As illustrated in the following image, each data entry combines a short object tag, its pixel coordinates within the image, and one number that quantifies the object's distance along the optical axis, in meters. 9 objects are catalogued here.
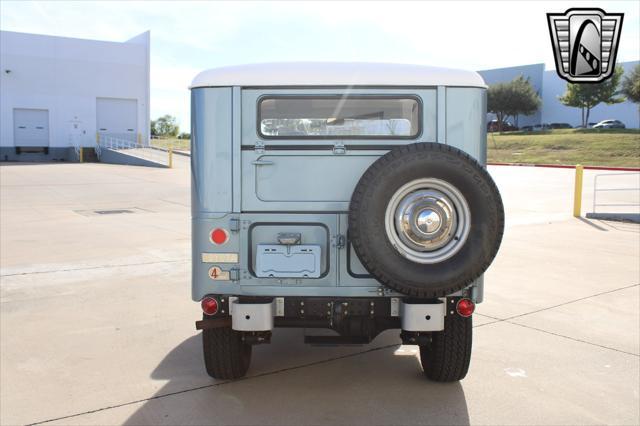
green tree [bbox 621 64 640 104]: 52.91
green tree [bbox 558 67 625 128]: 56.44
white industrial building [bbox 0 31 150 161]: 39.78
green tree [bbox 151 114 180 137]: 91.69
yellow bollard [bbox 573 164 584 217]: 13.96
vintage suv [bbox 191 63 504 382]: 3.89
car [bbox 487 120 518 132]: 68.41
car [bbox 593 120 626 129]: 57.43
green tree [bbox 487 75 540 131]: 64.38
